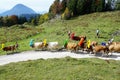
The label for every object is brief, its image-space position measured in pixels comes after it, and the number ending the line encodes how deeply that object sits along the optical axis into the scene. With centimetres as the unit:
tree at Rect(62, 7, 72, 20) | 8894
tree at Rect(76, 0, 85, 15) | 9106
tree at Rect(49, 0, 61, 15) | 10600
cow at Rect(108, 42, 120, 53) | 2846
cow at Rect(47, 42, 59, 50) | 3212
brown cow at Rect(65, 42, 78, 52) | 3027
